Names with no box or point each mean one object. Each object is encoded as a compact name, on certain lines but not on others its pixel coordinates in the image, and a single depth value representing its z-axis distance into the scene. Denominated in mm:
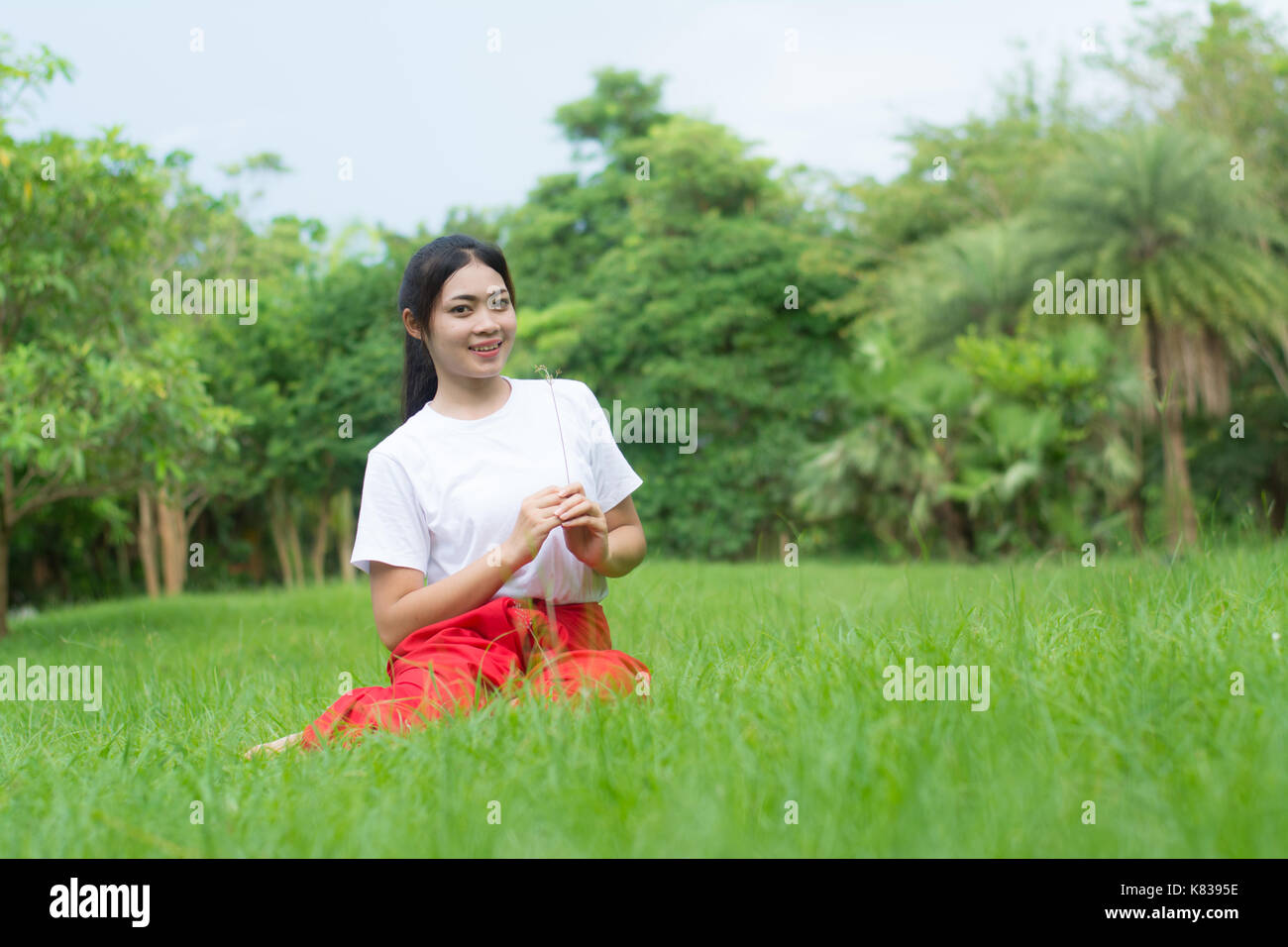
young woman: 2322
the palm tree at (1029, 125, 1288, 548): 11945
